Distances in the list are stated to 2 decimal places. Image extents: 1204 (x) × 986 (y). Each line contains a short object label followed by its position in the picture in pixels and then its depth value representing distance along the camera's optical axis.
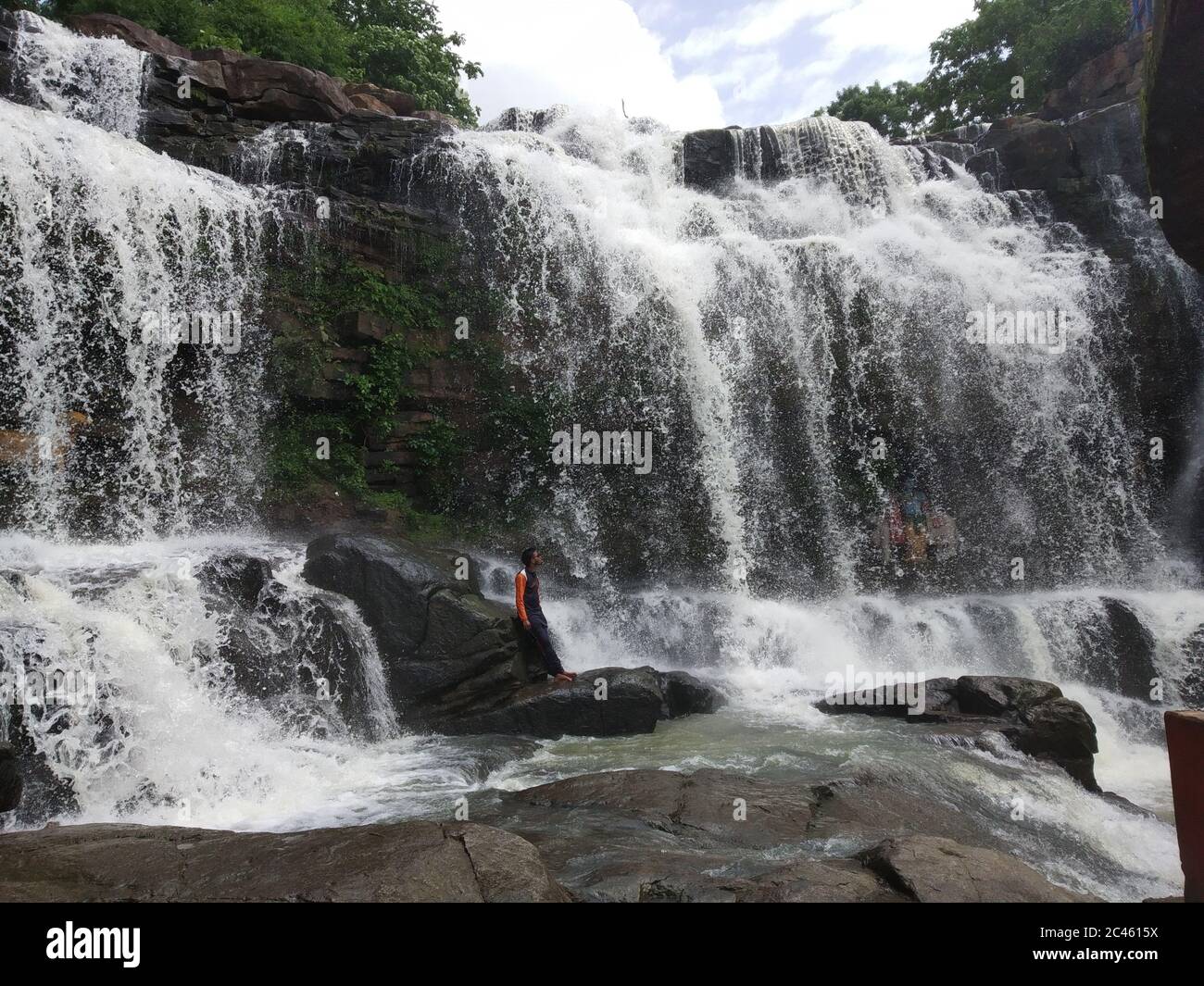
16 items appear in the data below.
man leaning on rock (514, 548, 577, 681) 8.70
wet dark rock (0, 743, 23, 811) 5.21
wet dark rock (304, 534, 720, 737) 8.13
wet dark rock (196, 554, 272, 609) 7.86
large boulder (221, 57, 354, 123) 14.60
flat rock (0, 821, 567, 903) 3.33
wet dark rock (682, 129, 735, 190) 18.14
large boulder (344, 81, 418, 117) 17.69
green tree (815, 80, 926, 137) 28.78
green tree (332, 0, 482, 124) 21.73
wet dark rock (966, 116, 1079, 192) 17.69
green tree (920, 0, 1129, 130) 22.69
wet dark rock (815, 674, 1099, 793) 7.35
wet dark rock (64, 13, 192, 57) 14.38
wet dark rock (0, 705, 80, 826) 5.34
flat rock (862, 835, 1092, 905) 3.59
